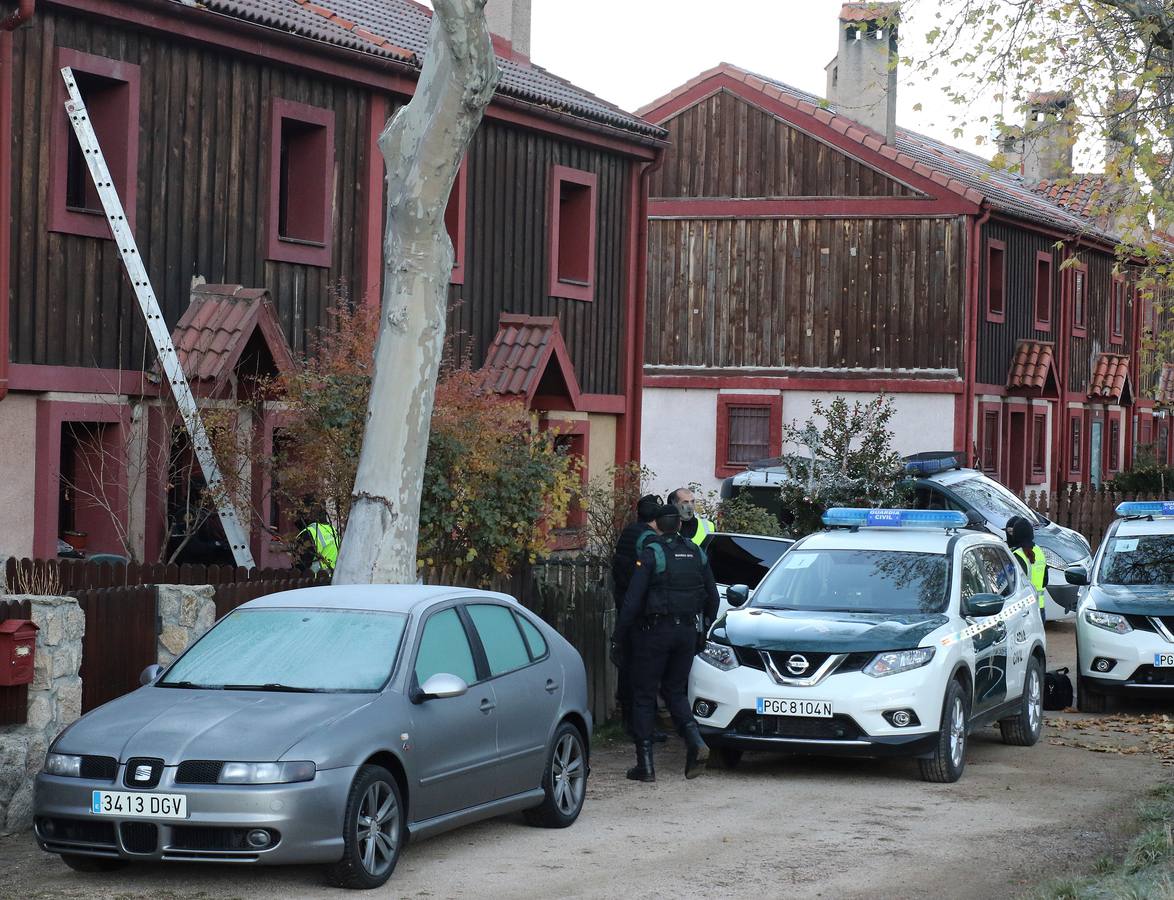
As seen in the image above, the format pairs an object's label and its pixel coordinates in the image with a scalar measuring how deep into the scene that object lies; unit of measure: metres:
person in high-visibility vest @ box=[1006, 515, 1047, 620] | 19.86
